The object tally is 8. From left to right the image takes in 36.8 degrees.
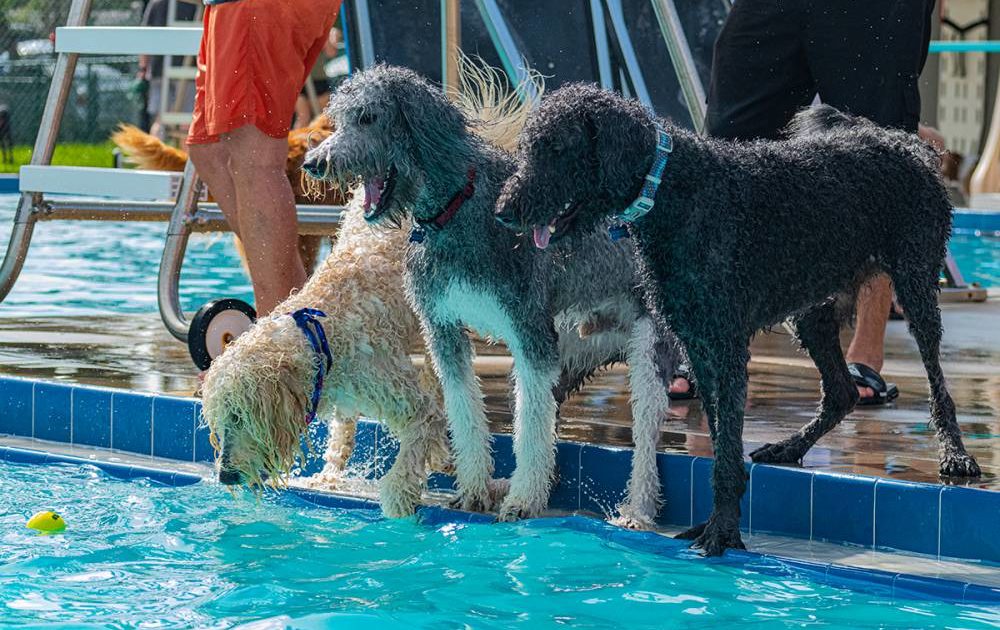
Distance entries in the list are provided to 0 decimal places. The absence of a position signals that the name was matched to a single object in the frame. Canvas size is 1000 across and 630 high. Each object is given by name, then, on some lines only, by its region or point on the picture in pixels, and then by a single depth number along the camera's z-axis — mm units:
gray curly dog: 5039
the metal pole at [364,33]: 8820
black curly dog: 4664
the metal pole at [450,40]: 8125
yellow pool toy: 5355
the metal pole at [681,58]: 8508
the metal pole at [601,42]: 9039
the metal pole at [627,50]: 9094
